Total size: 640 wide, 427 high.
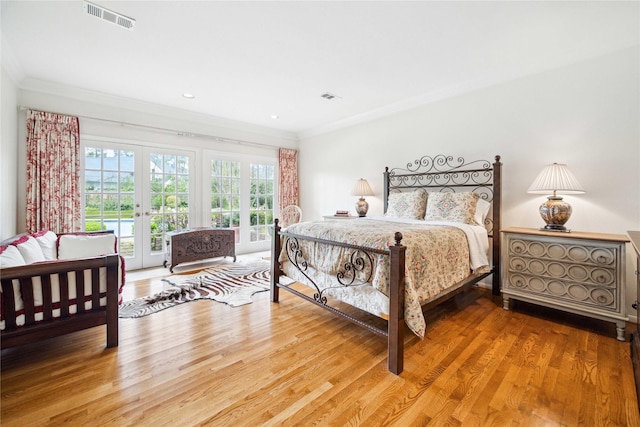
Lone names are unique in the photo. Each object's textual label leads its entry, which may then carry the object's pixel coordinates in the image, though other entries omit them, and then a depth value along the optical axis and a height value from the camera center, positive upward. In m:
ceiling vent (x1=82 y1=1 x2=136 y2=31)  2.06 +1.53
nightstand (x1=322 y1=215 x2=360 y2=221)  4.43 -0.11
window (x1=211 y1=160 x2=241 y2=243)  4.91 +0.29
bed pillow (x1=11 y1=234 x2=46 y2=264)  2.12 -0.32
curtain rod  3.65 +1.27
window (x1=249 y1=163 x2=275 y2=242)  5.46 +0.21
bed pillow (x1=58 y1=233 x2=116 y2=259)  2.78 -0.37
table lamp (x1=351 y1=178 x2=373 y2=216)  4.39 +0.28
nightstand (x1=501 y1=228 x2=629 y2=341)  2.12 -0.52
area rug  2.73 -0.92
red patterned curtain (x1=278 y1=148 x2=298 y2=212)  5.67 +0.72
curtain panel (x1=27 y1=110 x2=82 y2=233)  3.27 +0.47
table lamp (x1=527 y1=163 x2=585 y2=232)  2.46 +0.19
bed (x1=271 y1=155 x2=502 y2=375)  1.77 -0.33
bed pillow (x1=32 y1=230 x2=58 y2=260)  2.51 -0.32
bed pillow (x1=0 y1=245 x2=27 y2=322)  1.67 -0.35
